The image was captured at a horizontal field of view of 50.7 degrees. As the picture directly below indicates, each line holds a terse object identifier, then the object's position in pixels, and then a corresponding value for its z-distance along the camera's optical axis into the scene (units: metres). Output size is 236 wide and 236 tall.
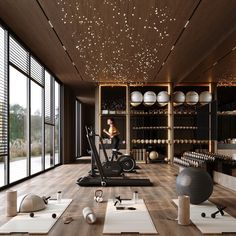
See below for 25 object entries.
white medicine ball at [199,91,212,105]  7.46
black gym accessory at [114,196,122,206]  3.09
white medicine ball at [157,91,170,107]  7.53
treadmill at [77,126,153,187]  4.34
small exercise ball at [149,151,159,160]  7.78
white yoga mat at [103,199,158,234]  2.28
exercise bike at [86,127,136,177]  5.35
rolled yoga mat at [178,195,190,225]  2.44
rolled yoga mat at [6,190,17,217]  2.72
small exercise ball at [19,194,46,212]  2.82
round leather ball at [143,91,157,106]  7.53
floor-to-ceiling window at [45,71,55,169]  6.79
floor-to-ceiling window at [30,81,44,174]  5.64
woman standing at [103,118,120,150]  6.72
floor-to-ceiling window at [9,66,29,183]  4.57
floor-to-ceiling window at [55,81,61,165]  7.89
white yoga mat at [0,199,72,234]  2.29
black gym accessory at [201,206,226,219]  2.63
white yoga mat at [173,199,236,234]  2.29
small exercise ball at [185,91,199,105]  7.51
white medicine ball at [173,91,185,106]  7.62
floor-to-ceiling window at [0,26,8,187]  4.08
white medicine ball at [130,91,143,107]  7.63
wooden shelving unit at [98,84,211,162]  7.76
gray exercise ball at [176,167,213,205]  3.06
